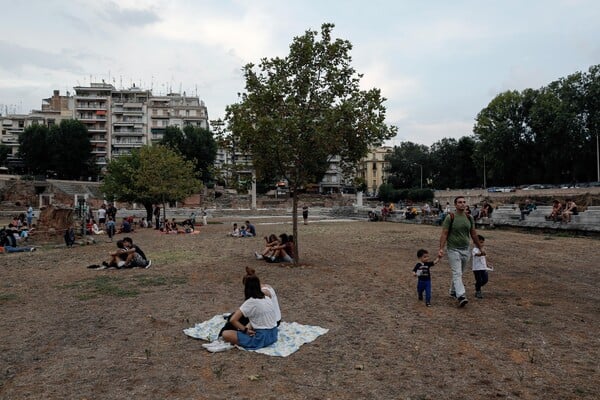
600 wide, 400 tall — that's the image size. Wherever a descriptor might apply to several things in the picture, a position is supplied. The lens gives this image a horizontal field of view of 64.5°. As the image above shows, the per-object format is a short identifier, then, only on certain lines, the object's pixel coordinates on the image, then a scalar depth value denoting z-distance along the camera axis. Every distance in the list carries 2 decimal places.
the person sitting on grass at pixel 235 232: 24.73
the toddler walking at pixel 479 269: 9.06
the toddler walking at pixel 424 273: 8.72
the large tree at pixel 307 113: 13.10
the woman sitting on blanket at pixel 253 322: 6.31
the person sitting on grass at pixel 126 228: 27.71
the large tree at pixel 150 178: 31.42
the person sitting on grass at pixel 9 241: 19.19
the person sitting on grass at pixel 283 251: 14.88
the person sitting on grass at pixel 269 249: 15.22
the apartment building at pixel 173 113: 97.38
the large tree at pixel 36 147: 77.69
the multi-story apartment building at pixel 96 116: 93.12
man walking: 8.39
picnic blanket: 6.23
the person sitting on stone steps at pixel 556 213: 24.06
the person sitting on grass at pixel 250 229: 25.02
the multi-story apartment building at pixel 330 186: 109.00
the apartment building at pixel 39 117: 97.44
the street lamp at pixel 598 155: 59.87
